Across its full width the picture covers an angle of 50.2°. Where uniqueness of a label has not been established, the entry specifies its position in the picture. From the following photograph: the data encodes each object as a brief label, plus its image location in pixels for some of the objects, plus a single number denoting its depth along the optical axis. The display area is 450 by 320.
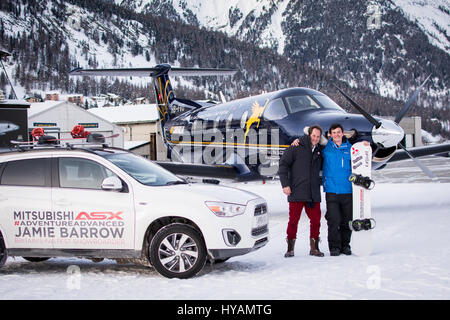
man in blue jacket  6.91
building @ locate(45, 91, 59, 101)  114.62
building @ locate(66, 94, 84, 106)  135.60
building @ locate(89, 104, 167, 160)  53.19
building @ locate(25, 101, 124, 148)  42.38
